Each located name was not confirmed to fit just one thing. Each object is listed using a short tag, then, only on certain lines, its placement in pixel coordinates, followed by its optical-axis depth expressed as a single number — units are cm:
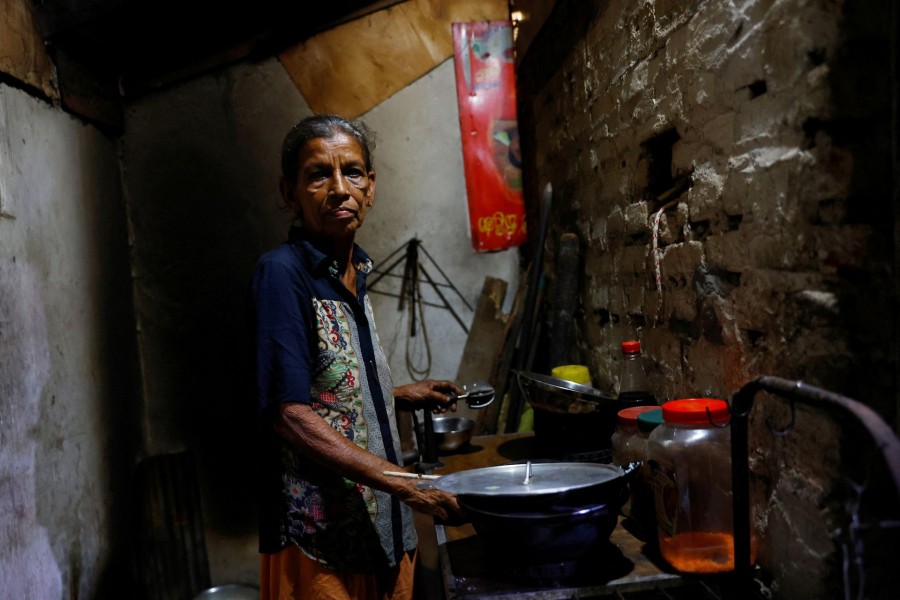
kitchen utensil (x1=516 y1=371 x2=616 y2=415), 193
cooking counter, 132
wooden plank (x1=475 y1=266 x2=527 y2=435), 362
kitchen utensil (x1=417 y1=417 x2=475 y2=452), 257
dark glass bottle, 188
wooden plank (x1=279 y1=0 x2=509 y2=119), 398
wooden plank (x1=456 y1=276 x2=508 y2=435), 405
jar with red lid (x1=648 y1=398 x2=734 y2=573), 135
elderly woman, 156
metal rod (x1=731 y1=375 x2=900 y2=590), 79
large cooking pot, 125
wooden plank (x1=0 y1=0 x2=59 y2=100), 243
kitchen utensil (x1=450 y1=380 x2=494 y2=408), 230
